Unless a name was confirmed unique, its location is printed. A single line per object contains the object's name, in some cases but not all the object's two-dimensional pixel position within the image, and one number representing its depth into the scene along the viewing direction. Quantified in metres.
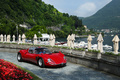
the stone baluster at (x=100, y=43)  10.18
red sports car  7.31
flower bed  3.52
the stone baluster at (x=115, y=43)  9.64
